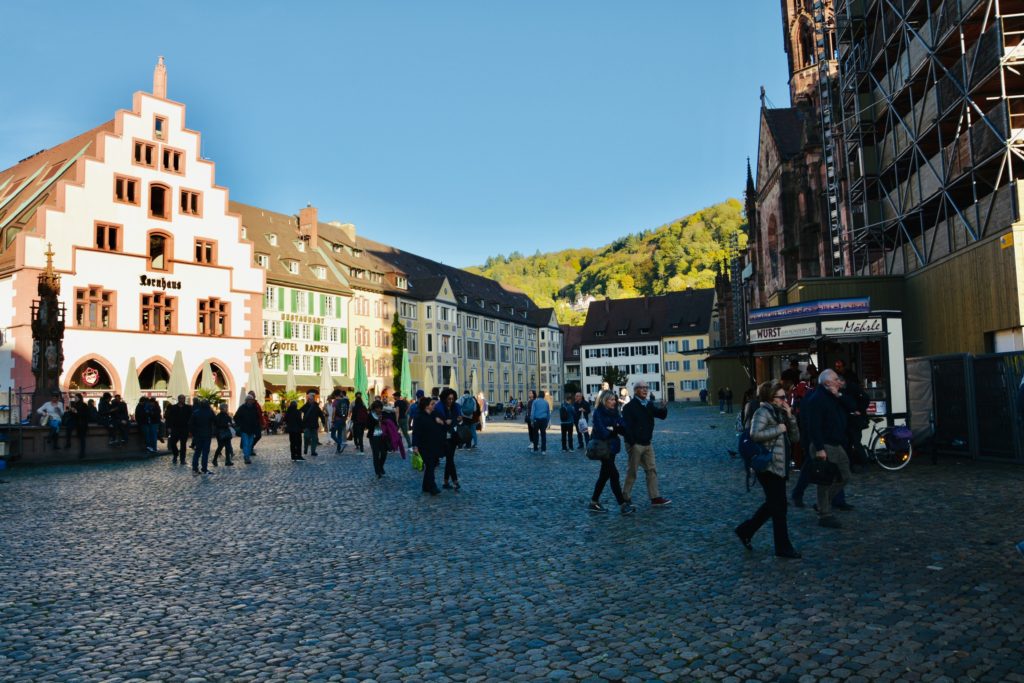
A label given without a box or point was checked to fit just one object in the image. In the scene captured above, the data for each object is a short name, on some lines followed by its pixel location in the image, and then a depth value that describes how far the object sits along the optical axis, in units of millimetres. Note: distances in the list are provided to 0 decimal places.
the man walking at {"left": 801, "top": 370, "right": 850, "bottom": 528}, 9234
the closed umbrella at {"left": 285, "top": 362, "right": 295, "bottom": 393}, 41344
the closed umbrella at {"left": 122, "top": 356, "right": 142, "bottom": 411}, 34000
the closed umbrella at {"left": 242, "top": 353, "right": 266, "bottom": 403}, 38094
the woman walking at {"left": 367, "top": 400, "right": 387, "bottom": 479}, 17047
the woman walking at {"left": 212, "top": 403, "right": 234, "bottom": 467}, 21359
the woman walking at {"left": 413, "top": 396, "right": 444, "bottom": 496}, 13812
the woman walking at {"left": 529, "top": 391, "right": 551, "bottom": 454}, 23078
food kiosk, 16984
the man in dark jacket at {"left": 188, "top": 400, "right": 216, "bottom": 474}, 19047
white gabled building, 38781
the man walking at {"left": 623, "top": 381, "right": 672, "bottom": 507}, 11334
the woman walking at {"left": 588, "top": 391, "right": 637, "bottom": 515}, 11500
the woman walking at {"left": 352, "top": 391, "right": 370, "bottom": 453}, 24828
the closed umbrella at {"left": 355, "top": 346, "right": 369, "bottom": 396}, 40781
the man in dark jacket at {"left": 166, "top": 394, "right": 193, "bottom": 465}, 22250
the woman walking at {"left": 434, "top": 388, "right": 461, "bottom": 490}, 14578
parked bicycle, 15641
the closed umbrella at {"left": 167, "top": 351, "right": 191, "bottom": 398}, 33625
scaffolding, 22359
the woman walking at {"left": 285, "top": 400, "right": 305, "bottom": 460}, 21859
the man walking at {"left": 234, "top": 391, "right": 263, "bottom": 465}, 21594
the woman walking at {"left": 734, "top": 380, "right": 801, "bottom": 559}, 8148
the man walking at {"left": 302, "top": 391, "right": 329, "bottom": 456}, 22506
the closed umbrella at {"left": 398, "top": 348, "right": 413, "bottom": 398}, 41656
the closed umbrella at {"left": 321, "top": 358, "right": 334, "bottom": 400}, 43000
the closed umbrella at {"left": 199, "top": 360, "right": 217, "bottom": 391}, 37234
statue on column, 22938
